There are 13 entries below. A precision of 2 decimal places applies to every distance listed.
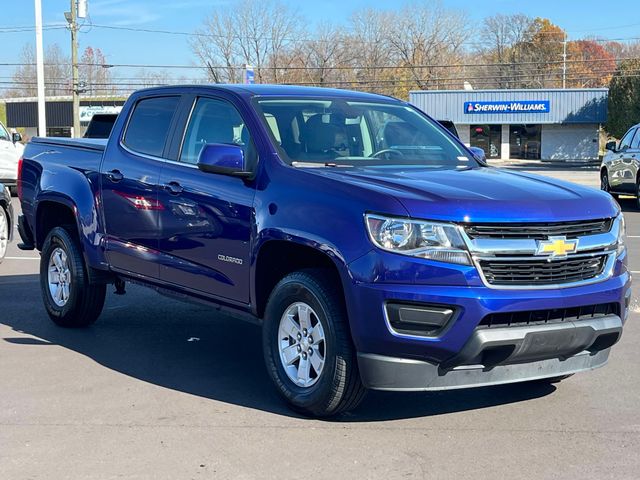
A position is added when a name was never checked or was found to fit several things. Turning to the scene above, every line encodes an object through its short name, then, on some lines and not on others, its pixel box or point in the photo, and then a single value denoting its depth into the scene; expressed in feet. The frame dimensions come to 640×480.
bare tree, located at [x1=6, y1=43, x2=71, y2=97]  283.38
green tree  168.96
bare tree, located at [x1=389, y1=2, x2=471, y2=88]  257.14
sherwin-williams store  186.91
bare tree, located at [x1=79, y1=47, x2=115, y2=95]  266.57
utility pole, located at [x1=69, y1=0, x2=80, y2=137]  138.00
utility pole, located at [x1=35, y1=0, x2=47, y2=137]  103.55
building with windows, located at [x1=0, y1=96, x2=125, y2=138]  242.78
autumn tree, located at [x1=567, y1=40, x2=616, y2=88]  307.99
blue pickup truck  13.99
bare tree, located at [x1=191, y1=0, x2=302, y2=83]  225.35
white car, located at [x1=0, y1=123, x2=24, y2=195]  64.44
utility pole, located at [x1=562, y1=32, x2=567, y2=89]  283.59
